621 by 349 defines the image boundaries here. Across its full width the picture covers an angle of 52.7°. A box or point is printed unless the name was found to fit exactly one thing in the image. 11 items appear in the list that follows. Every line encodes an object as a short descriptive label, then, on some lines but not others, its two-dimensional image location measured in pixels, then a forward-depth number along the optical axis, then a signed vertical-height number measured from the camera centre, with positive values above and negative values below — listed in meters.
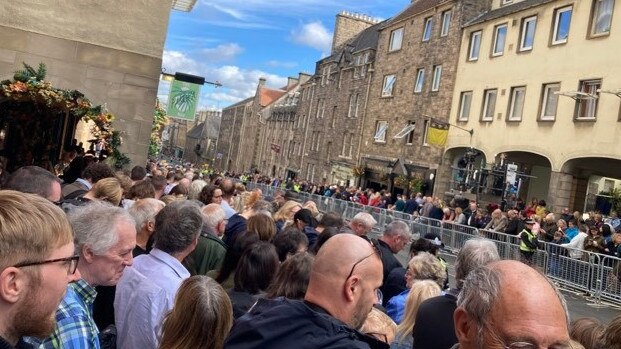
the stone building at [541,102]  21.59 +4.09
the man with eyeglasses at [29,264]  1.97 -0.44
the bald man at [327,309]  2.44 -0.56
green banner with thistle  16.45 +1.43
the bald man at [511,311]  2.07 -0.36
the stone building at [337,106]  41.84 +5.32
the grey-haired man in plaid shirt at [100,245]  3.32 -0.56
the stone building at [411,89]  31.03 +5.44
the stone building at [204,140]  109.06 +2.91
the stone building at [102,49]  11.93 +1.71
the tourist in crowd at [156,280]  3.84 -0.83
